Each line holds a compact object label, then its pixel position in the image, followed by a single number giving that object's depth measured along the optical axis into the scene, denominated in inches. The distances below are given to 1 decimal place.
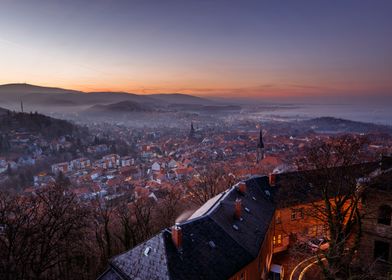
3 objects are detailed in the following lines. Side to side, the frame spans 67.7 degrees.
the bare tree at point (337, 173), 796.6
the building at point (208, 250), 675.4
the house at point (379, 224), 886.4
